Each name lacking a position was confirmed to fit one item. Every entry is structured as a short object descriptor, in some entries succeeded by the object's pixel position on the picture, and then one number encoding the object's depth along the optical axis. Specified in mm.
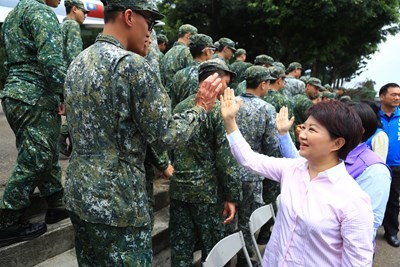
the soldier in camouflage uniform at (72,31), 3510
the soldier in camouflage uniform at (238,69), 6606
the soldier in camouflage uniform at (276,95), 4844
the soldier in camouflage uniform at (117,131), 1604
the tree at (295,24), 15000
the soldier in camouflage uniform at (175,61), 4816
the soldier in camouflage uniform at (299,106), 5807
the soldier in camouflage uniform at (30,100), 2434
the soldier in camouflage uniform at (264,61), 6853
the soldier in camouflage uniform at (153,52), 3422
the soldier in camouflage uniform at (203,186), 2711
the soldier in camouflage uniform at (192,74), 3727
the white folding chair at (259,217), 2807
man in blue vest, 4340
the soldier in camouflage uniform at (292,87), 6973
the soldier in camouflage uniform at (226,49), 6422
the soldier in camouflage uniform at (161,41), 7012
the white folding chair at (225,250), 2171
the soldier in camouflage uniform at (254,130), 3572
